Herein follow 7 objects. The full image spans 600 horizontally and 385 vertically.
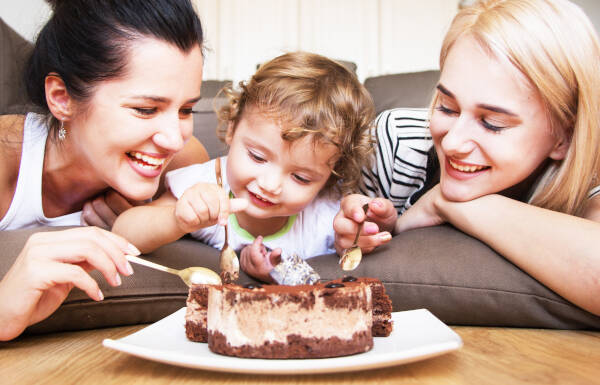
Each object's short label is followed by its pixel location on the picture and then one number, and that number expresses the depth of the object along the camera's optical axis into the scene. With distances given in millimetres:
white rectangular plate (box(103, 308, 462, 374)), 640
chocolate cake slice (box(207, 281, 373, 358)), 717
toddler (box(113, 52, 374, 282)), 1213
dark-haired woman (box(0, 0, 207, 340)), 1155
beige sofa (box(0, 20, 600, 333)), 1049
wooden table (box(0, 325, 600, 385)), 701
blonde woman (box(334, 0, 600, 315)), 1106
